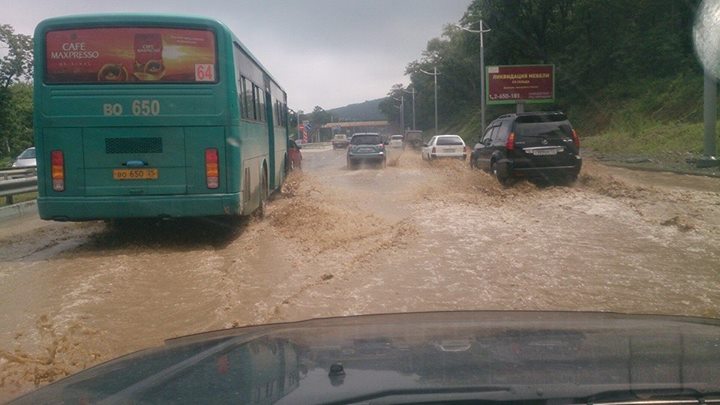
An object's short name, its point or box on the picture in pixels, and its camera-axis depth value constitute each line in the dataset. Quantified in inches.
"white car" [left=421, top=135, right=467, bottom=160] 1266.0
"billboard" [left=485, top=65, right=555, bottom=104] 1601.9
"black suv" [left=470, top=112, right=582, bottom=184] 634.8
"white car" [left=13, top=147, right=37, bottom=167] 1134.8
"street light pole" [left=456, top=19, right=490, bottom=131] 1703.6
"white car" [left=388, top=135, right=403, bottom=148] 2407.2
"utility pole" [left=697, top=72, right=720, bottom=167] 832.3
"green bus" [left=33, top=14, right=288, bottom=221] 391.2
